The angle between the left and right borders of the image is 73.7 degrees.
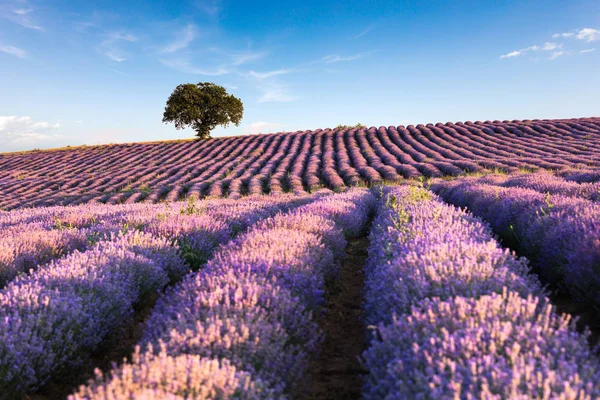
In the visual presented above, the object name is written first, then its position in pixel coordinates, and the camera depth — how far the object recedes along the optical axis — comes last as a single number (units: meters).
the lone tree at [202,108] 47.08
